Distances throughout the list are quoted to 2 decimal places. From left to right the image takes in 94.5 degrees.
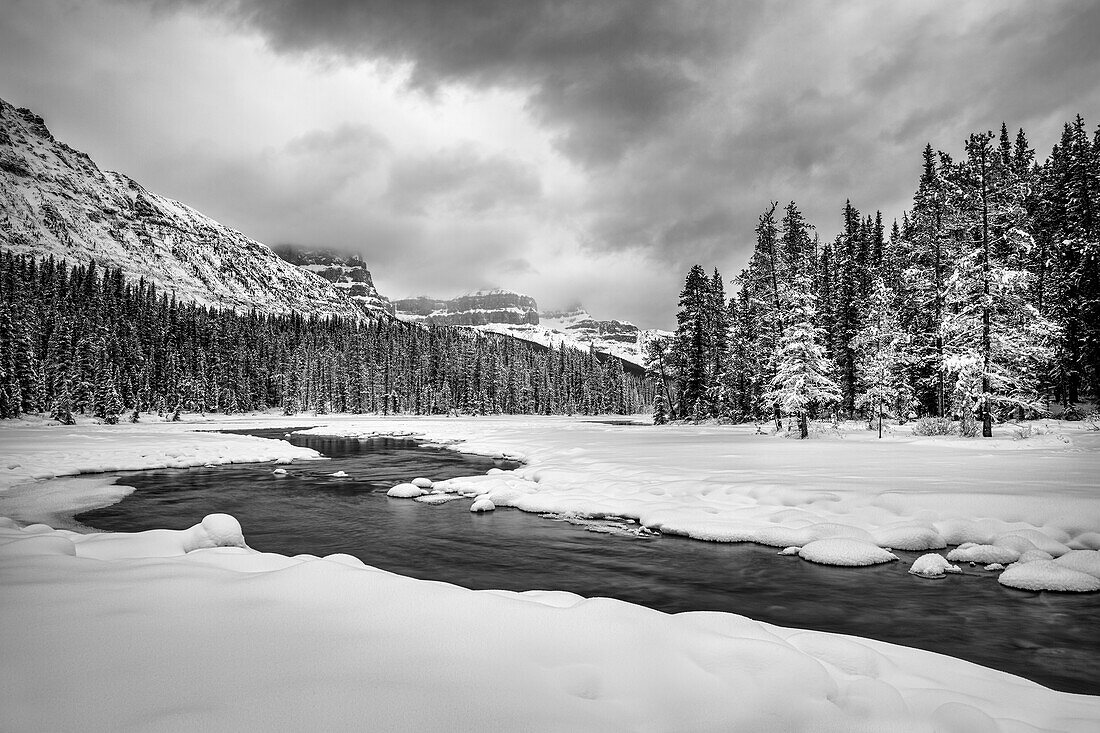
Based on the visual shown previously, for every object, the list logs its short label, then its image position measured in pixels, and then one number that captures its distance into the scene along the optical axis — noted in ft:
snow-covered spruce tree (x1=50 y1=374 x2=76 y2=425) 193.88
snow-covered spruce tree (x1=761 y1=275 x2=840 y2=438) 92.12
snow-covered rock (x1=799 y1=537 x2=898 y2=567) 30.50
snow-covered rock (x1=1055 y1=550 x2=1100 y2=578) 26.30
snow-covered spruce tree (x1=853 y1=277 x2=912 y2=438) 115.24
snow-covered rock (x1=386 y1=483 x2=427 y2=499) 55.98
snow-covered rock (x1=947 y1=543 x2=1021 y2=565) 29.60
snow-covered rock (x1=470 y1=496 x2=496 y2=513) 47.24
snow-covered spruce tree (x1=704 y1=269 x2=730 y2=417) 163.12
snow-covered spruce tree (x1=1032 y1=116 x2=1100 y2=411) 95.86
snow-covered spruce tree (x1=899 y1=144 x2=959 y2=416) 88.17
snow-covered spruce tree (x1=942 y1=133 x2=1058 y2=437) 77.05
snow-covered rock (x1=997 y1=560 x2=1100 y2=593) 25.12
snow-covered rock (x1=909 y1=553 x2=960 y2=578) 28.14
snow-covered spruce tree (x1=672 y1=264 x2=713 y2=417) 159.12
